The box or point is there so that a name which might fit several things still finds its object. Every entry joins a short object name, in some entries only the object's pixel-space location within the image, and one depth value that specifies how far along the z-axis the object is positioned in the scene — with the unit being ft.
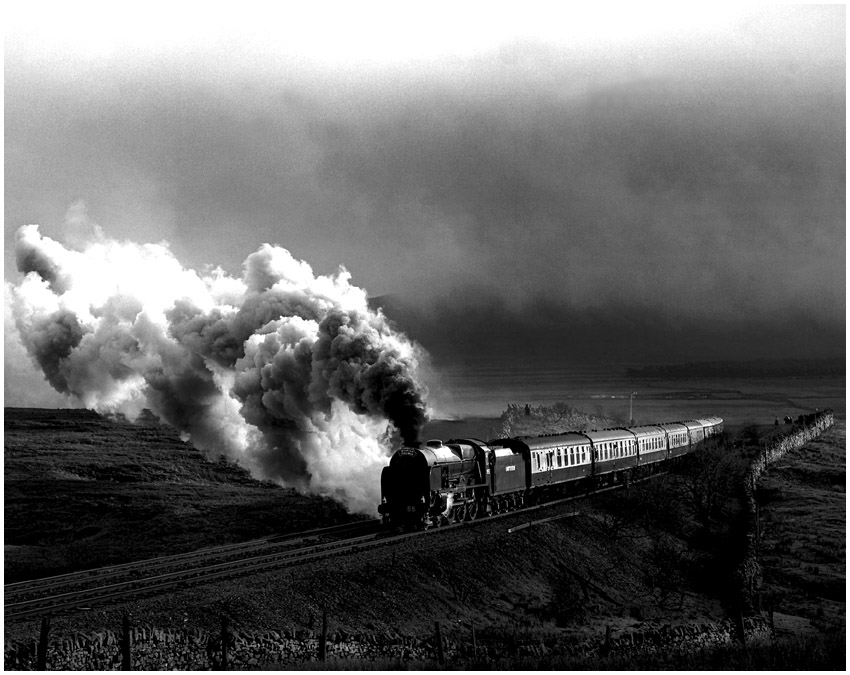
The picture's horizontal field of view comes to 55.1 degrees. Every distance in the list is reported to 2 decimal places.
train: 116.47
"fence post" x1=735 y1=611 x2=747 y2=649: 98.24
